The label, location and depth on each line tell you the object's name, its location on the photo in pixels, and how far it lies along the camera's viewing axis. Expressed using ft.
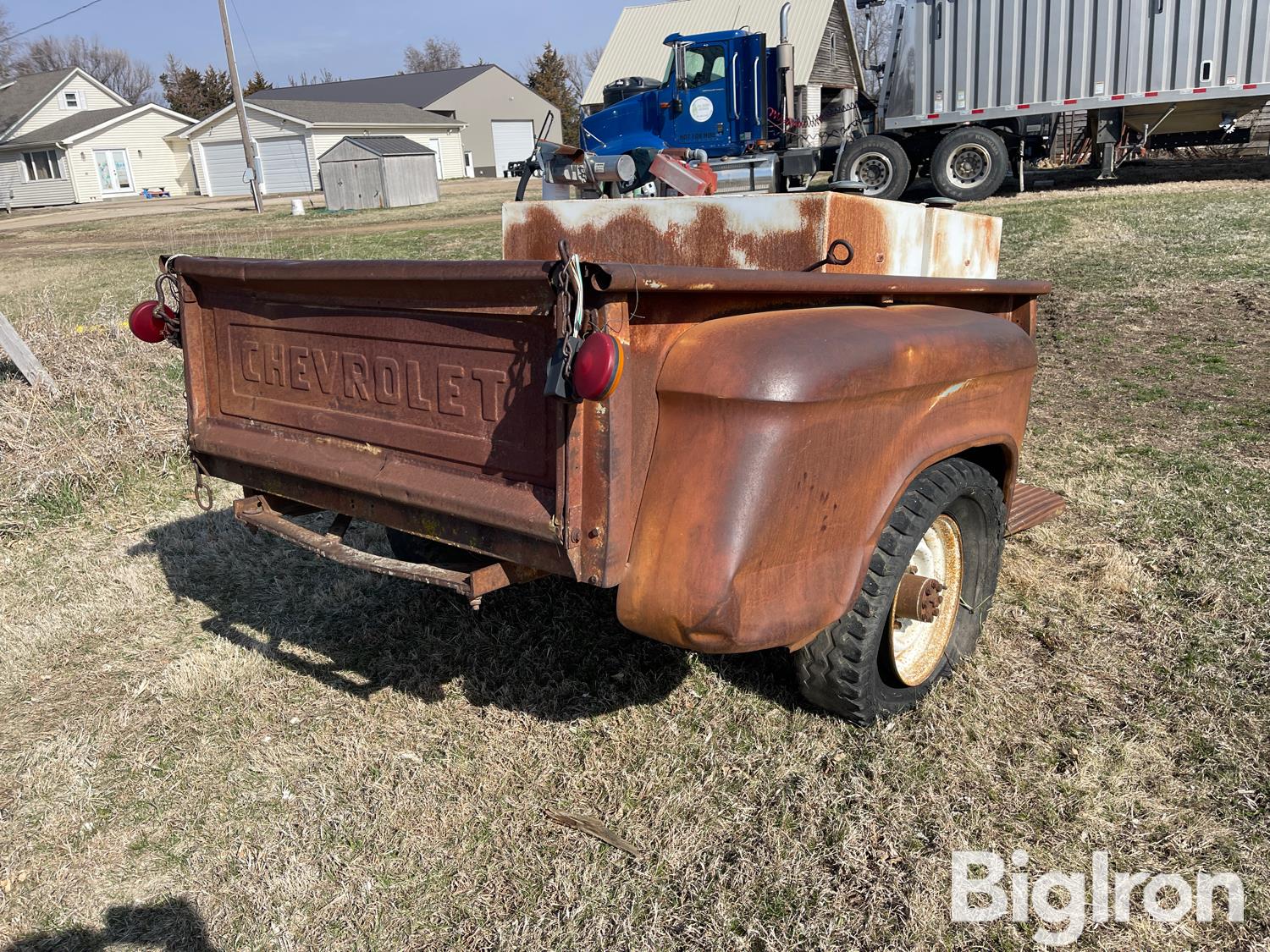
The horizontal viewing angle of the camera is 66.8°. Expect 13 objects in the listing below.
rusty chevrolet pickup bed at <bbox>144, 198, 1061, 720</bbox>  6.91
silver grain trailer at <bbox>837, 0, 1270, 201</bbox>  45.52
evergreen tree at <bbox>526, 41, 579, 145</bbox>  190.39
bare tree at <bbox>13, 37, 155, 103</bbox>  241.96
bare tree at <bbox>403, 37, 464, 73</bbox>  285.84
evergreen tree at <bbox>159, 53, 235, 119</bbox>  197.16
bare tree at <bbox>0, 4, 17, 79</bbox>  189.88
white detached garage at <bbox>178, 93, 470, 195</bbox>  133.49
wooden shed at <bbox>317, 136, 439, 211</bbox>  86.33
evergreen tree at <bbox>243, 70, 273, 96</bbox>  208.85
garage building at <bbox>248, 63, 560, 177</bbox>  162.91
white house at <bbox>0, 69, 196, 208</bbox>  141.08
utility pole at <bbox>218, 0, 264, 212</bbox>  84.17
